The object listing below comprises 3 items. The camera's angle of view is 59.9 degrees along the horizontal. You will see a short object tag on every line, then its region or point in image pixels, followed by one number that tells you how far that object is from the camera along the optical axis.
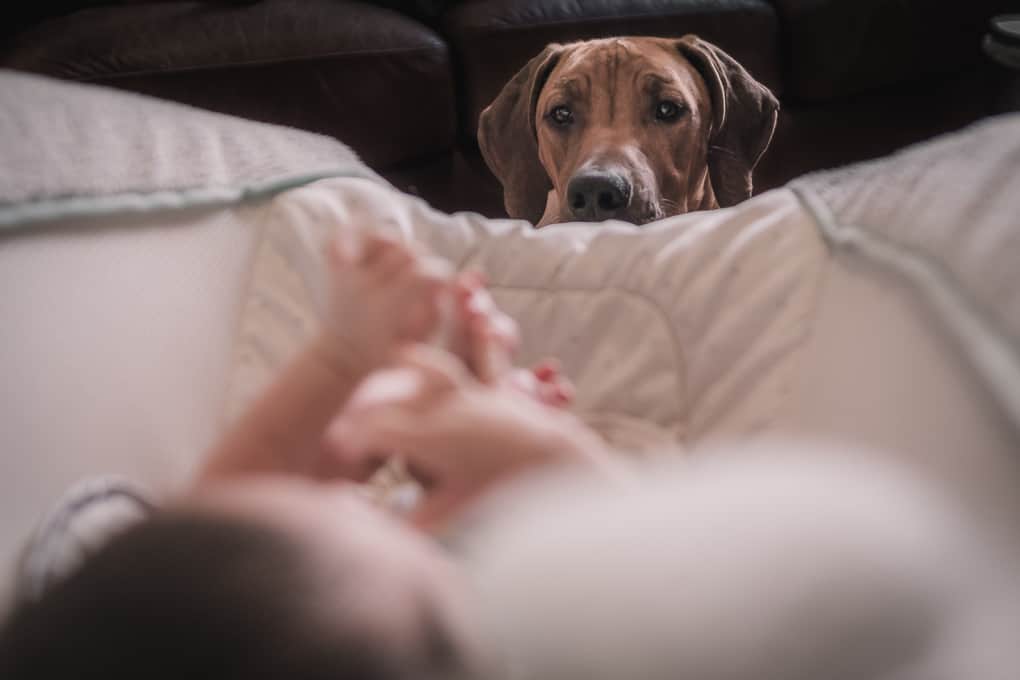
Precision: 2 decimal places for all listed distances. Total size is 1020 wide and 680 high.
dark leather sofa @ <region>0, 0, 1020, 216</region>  1.82
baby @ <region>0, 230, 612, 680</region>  0.35
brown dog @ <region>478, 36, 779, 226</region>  1.48
